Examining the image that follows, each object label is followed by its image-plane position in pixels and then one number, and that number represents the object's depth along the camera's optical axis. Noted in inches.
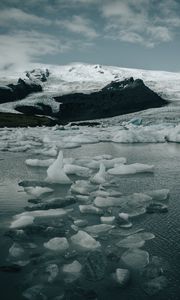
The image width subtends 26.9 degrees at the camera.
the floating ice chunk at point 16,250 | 149.6
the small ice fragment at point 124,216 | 194.8
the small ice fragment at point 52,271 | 130.2
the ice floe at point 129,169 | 326.3
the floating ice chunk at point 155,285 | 122.0
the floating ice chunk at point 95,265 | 131.6
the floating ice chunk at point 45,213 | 197.0
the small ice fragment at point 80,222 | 185.8
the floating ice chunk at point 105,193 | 243.9
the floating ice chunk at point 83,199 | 232.2
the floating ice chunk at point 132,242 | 159.8
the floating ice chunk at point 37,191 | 247.3
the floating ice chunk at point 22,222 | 180.8
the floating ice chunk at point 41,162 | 374.0
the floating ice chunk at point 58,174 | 279.6
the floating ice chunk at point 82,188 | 255.9
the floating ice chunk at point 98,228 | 175.9
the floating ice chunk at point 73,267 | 135.3
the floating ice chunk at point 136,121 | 1289.4
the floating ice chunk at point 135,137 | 739.5
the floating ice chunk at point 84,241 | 157.8
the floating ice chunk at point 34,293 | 117.6
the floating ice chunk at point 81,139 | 684.2
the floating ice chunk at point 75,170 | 325.7
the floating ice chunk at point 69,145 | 612.0
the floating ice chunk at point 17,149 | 531.8
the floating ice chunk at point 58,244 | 155.5
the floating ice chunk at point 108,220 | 190.3
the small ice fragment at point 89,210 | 206.1
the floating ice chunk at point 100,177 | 284.7
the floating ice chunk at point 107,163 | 368.3
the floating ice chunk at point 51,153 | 477.1
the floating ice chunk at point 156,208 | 209.6
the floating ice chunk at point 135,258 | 141.4
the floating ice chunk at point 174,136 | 772.6
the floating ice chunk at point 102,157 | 436.0
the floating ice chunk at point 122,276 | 127.0
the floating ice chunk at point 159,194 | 238.1
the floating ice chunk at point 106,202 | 221.0
